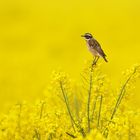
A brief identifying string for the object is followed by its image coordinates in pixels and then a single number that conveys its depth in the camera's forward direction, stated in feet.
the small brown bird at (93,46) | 38.68
